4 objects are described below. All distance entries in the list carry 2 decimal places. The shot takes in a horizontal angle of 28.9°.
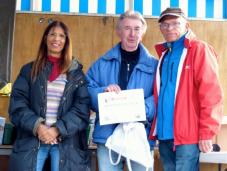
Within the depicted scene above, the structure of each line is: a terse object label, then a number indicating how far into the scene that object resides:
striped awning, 5.07
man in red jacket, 2.78
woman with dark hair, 2.96
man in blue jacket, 3.02
